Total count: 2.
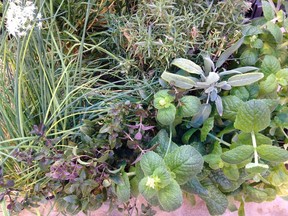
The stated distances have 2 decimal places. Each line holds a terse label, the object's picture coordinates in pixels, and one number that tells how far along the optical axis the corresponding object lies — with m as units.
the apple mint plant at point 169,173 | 0.52
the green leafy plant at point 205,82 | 0.60
